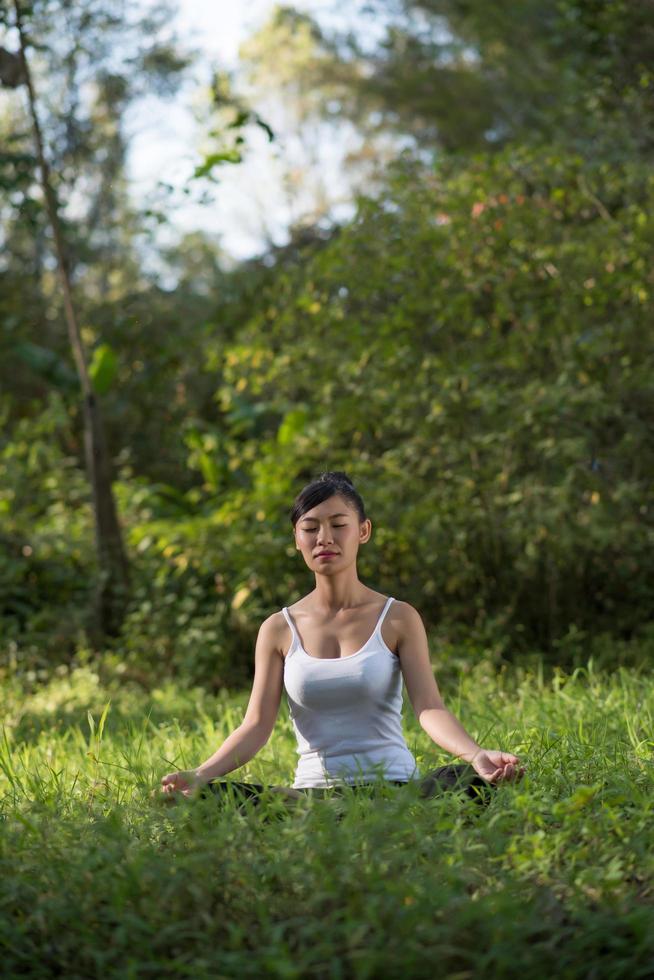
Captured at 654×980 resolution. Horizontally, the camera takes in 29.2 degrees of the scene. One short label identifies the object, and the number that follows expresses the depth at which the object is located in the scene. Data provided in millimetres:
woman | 3797
